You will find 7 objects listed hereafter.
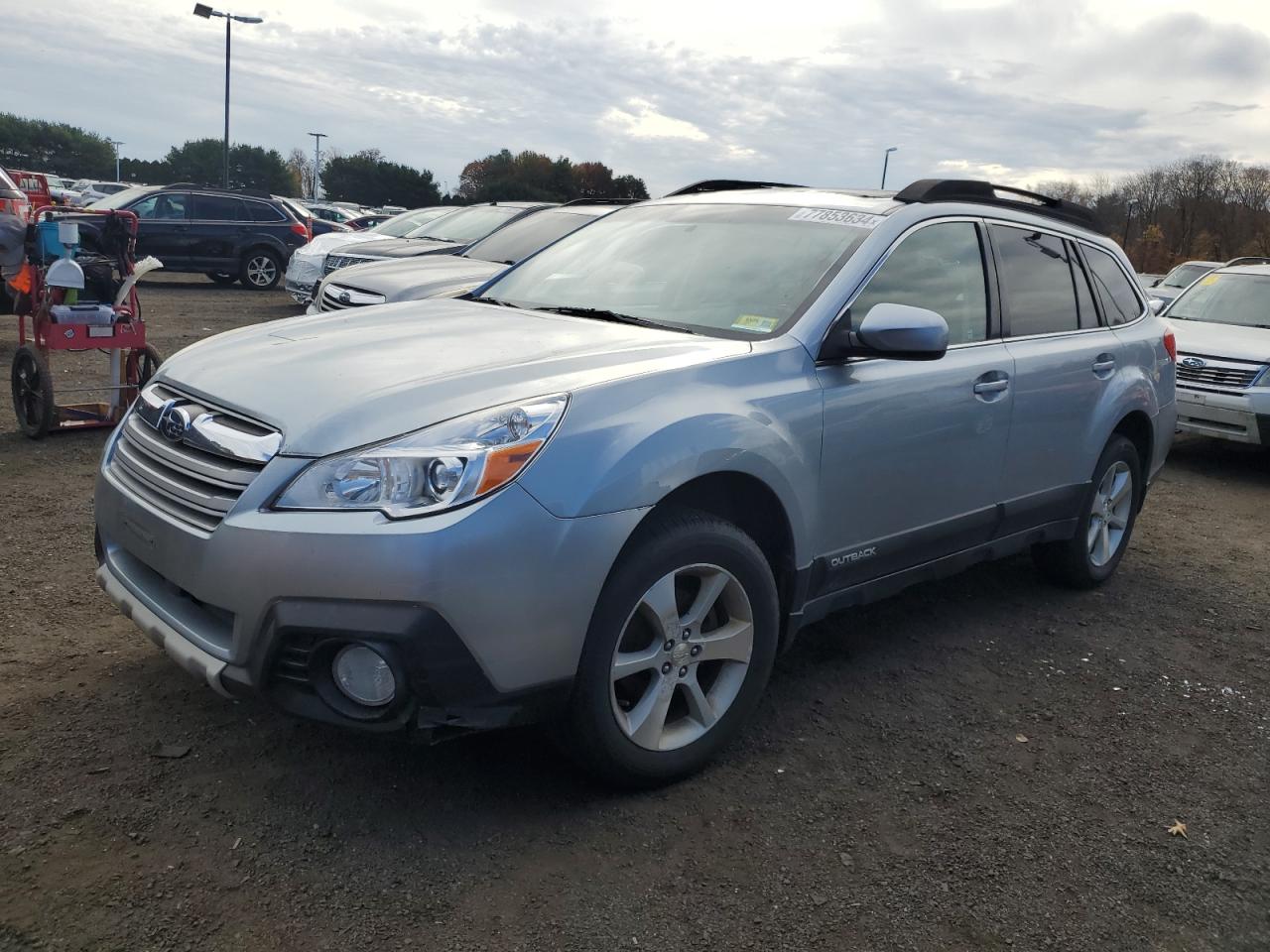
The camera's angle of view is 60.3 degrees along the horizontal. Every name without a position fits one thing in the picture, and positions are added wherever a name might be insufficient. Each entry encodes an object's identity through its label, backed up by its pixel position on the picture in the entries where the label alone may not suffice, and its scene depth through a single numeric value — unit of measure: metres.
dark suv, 17.80
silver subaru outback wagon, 2.56
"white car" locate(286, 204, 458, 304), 13.24
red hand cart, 6.59
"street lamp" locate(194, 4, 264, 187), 29.97
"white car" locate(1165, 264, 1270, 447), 8.40
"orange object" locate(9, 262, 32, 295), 6.64
